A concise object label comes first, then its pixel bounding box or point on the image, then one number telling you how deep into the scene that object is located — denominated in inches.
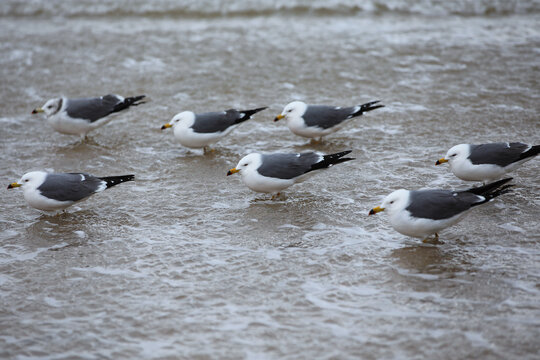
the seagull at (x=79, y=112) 684.1
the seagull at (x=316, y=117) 649.0
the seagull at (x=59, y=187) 512.7
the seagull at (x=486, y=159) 518.3
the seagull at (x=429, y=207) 441.7
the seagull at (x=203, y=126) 642.8
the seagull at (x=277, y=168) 531.2
